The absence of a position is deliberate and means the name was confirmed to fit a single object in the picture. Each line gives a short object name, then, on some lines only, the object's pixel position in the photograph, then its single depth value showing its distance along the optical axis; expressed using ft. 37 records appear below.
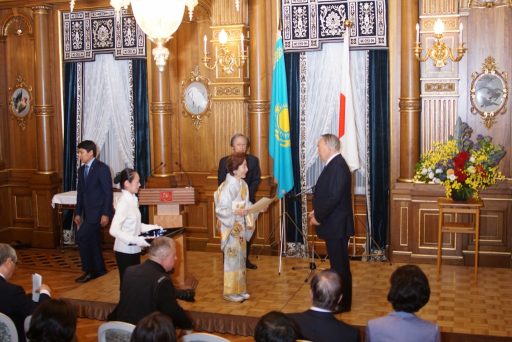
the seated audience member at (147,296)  14.29
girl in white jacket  20.24
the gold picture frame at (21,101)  34.40
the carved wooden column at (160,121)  31.17
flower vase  24.29
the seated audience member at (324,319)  12.19
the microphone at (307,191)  29.57
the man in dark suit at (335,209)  20.39
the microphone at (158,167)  31.17
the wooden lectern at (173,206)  23.04
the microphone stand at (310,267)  25.36
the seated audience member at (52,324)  11.16
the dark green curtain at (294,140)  29.58
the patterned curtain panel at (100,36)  31.96
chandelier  16.83
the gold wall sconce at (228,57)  29.40
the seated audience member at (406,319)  12.07
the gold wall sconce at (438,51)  25.08
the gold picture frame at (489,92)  26.94
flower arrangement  24.18
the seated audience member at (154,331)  10.50
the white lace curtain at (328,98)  28.84
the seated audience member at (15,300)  14.22
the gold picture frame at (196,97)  31.30
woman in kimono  21.26
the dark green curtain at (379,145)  28.50
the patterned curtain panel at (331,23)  28.04
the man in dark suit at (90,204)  25.84
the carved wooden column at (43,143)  33.17
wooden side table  24.02
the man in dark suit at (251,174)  25.14
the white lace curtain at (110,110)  32.65
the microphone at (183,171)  31.73
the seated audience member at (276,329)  10.27
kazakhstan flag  28.27
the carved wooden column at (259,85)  29.27
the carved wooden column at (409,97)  27.20
